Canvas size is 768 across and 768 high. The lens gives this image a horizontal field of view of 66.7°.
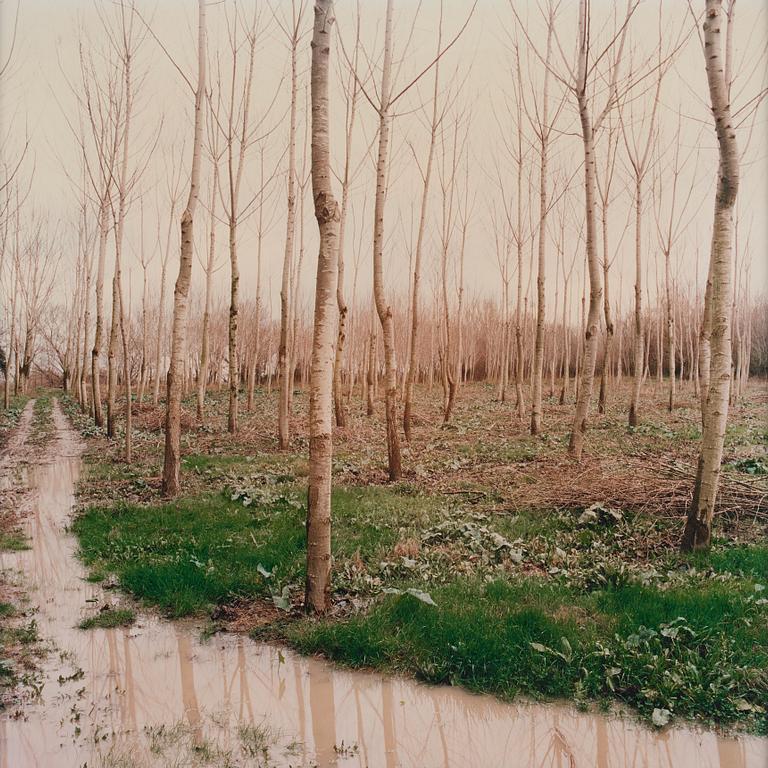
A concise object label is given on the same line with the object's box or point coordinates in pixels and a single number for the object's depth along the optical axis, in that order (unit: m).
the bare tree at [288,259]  12.41
